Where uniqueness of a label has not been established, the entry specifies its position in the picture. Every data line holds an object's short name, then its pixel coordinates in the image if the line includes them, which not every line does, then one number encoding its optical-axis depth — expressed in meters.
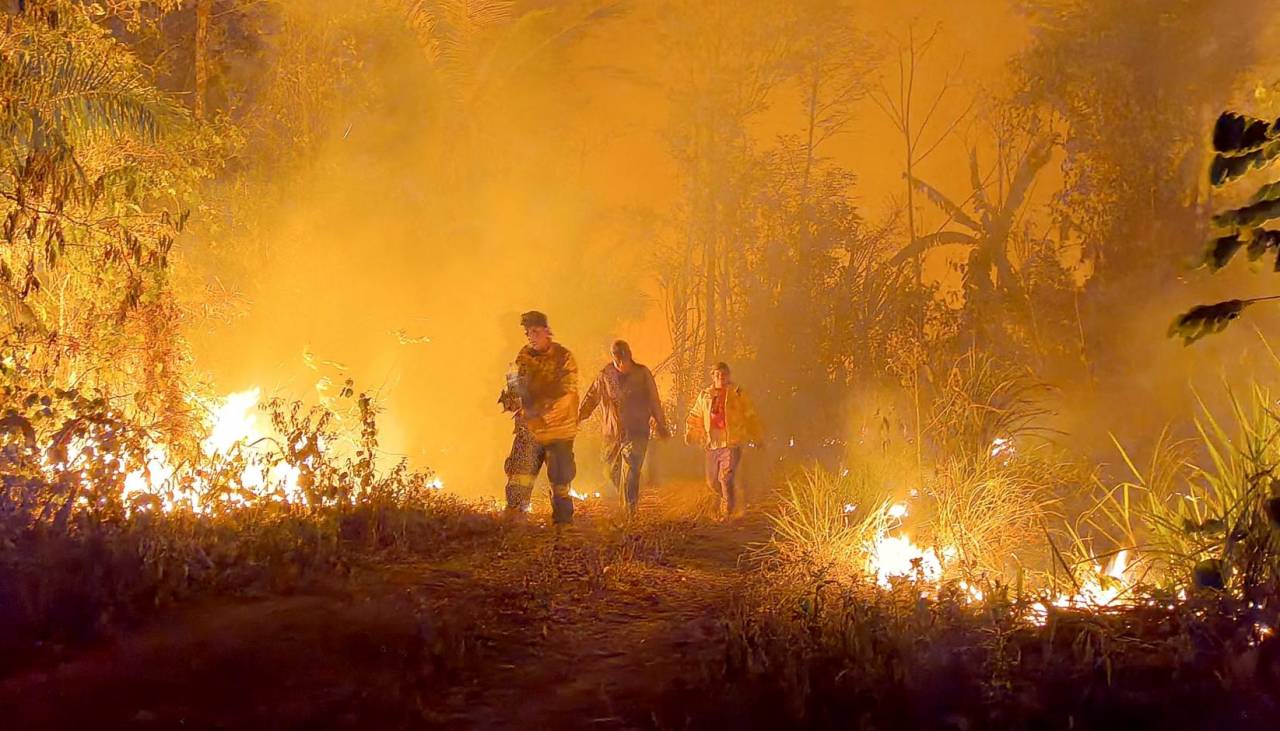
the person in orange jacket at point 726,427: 10.24
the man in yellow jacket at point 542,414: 8.79
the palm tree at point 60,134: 6.95
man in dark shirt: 9.87
